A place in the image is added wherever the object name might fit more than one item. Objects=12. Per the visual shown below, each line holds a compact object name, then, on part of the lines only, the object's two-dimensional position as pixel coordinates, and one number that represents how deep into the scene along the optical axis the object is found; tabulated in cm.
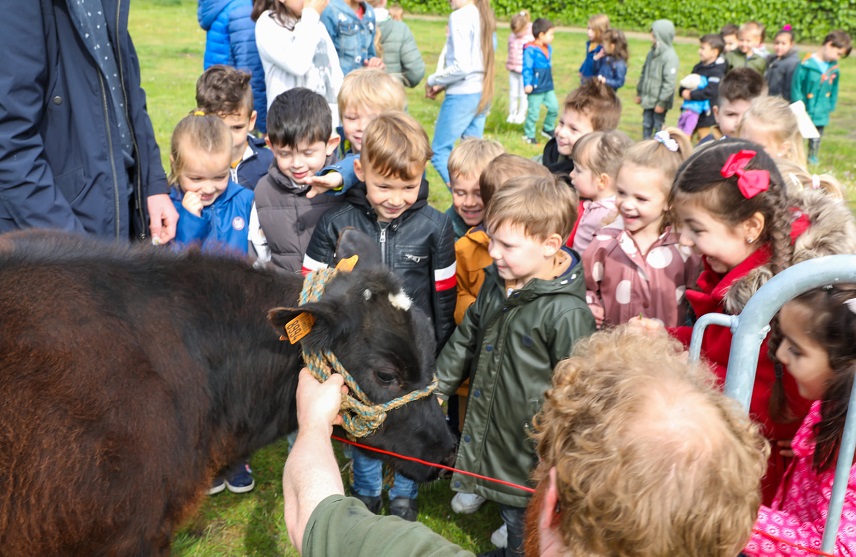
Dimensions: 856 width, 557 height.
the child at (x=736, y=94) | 605
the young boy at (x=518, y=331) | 336
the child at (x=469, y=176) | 464
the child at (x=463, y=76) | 859
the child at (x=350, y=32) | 753
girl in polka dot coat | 389
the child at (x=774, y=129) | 450
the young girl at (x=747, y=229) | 296
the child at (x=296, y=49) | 584
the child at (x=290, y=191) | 427
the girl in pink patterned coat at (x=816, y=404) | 230
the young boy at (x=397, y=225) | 389
